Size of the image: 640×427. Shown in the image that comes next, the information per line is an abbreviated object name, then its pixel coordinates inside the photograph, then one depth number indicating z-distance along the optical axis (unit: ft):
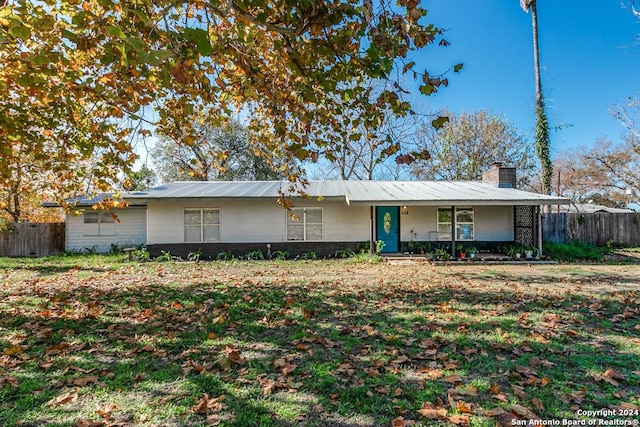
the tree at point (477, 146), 80.28
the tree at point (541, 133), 57.72
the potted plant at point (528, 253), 42.70
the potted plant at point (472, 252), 43.00
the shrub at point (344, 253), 46.02
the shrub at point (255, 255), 45.46
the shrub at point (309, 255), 45.77
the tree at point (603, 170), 86.53
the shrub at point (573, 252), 44.29
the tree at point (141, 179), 88.74
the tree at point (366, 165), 74.90
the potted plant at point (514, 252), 42.98
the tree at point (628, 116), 60.85
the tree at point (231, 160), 86.33
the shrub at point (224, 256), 44.90
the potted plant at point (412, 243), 46.70
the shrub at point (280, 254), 45.50
